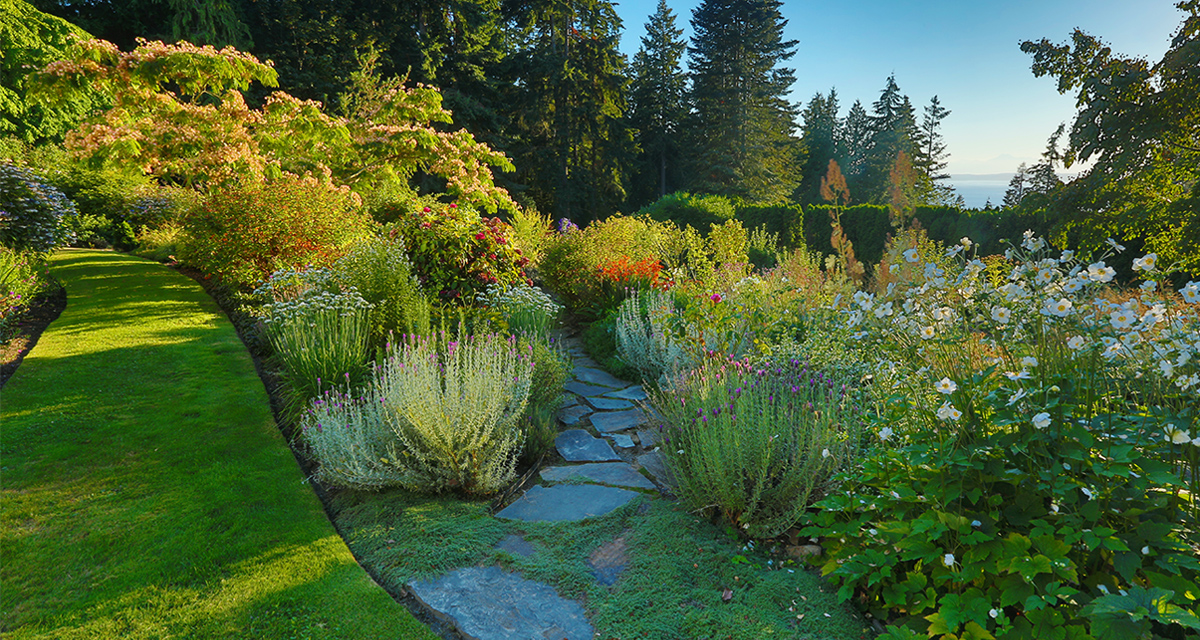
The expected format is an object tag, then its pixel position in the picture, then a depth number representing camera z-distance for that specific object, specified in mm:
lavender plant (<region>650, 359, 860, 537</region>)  2486
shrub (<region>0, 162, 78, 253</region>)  6926
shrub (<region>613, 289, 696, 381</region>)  4523
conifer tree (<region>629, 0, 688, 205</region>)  28062
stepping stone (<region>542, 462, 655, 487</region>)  3104
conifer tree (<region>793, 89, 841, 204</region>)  34594
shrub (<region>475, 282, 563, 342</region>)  5117
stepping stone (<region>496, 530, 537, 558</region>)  2430
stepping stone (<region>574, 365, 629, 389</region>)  4973
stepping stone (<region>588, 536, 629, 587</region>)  2283
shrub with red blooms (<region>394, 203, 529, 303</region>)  5477
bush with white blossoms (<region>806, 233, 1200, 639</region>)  1567
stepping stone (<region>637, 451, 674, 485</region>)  3021
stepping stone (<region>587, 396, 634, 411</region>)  4316
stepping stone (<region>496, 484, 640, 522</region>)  2766
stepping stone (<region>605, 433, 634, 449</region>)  3616
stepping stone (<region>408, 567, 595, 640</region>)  1979
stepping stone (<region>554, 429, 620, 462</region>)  3449
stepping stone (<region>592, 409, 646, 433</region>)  3908
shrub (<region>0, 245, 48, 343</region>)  5258
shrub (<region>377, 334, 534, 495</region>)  2852
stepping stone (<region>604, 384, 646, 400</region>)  4570
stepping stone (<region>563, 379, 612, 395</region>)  4664
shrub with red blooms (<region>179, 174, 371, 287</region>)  6434
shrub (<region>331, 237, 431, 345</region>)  4609
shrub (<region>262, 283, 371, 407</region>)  3840
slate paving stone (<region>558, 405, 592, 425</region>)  4027
